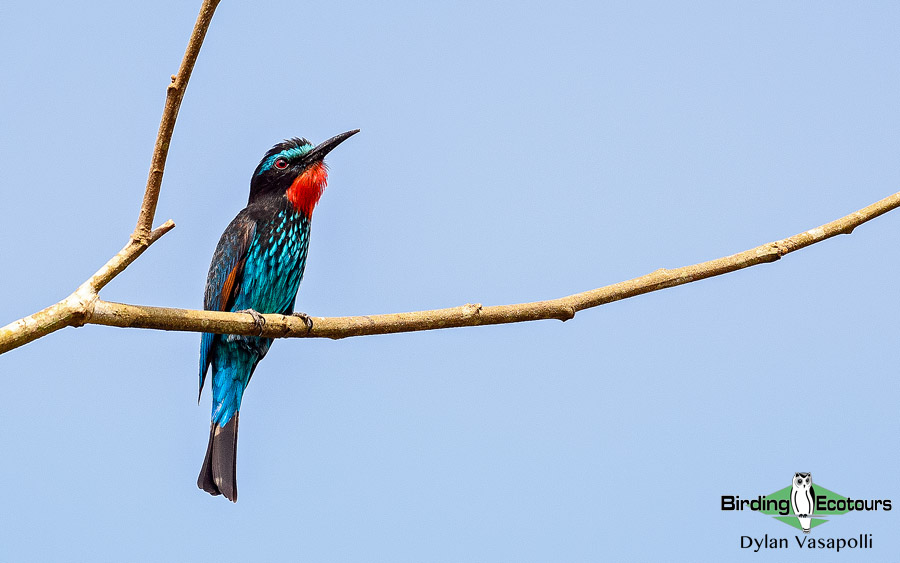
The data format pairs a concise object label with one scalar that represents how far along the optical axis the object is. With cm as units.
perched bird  920
